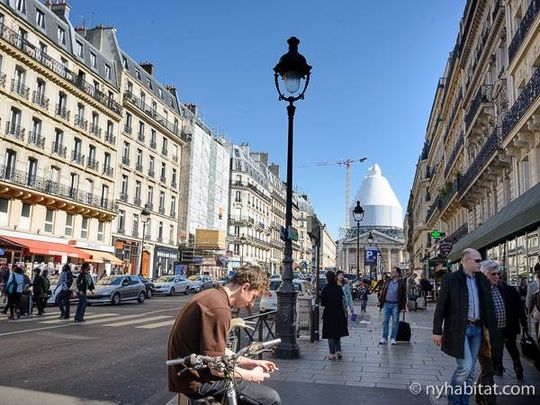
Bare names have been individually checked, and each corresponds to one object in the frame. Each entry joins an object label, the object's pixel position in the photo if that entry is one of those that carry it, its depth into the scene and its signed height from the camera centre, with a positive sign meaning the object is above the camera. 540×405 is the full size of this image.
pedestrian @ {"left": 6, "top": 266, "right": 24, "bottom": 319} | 16.03 -0.77
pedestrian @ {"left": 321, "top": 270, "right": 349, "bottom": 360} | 9.15 -0.72
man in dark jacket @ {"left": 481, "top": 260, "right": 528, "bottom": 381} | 6.81 -0.41
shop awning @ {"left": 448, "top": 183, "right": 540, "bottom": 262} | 8.54 +1.22
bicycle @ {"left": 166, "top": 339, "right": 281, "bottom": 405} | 2.86 -0.52
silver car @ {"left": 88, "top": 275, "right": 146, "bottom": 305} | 22.62 -0.99
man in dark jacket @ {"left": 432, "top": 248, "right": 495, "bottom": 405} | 5.26 -0.39
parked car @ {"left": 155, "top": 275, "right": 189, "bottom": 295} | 33.19 -0.97
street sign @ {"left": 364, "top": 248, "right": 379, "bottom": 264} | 31.49 +1.33
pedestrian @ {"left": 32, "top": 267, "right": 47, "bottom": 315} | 17.45 -0.91
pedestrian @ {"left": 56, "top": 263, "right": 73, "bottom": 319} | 16.08 -0.81
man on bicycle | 3.09 -0.46
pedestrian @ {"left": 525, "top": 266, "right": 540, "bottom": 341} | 8.73 -0.25
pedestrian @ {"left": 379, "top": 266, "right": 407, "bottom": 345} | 11.14 -0.45
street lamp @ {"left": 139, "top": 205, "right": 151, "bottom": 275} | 31.13 +3.38
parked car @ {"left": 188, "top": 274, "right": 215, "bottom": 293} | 37.60 -0.85
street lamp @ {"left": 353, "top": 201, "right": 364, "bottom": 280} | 22.52 +2.90
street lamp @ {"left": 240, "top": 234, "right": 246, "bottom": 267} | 70.01 +4.48
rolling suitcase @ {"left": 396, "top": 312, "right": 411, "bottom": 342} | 11.64 -1.24
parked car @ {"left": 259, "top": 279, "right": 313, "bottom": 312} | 17.87 -0.62
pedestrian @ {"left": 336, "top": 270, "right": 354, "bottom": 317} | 16.72 -0.62
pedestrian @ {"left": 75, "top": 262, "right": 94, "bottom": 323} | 15.14 -0.60
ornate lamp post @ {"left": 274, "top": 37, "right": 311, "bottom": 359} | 9.11 +1.16
